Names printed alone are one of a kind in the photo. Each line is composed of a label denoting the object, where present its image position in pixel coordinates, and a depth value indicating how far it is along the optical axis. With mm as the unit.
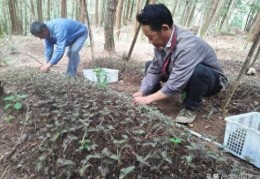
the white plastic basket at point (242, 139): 1526
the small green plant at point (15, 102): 1665
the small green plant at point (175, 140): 1257
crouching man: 1725
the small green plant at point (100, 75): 1958
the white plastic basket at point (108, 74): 2898
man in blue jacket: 2824
